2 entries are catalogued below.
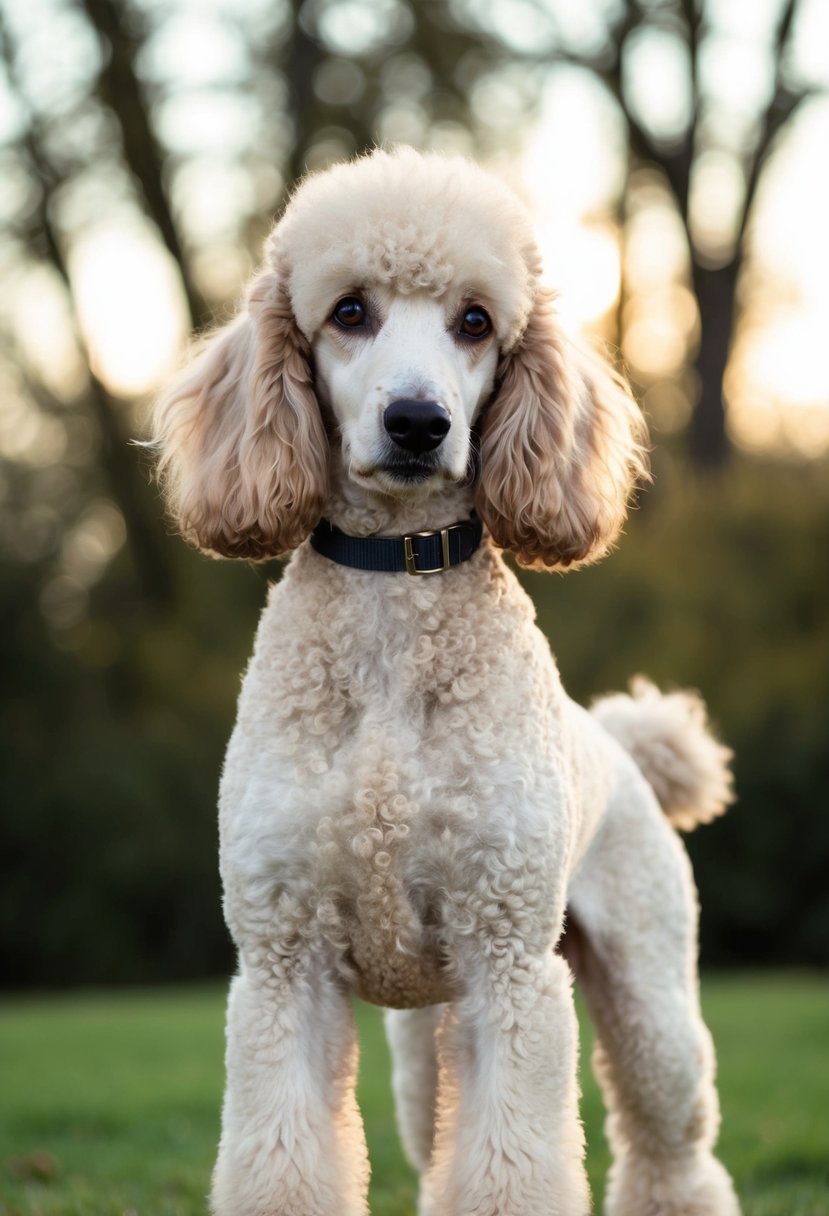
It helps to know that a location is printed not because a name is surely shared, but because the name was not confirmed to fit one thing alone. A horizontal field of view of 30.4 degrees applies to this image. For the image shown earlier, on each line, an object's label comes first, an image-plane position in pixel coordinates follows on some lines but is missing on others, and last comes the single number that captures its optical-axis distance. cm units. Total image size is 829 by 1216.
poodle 264
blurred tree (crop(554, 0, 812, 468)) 1407
